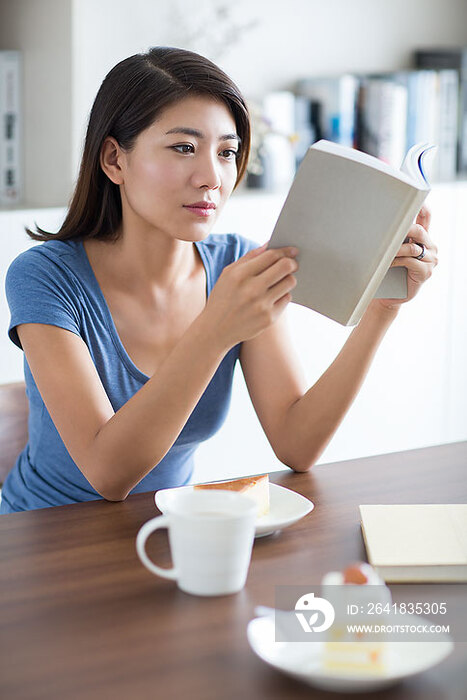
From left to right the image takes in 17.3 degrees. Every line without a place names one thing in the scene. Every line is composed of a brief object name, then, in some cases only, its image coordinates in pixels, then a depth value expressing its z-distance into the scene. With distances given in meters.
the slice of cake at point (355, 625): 1.29
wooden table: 1.29
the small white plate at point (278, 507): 1.56
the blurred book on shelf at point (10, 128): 2.87
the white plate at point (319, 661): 1.27
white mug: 1.39
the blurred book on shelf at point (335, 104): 3.49
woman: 1.69
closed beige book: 1.47
